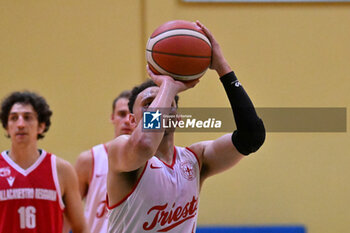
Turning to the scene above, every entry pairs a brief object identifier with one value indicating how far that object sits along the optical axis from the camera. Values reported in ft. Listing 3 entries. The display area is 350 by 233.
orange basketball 17.69
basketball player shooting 16.80
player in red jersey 25.84
